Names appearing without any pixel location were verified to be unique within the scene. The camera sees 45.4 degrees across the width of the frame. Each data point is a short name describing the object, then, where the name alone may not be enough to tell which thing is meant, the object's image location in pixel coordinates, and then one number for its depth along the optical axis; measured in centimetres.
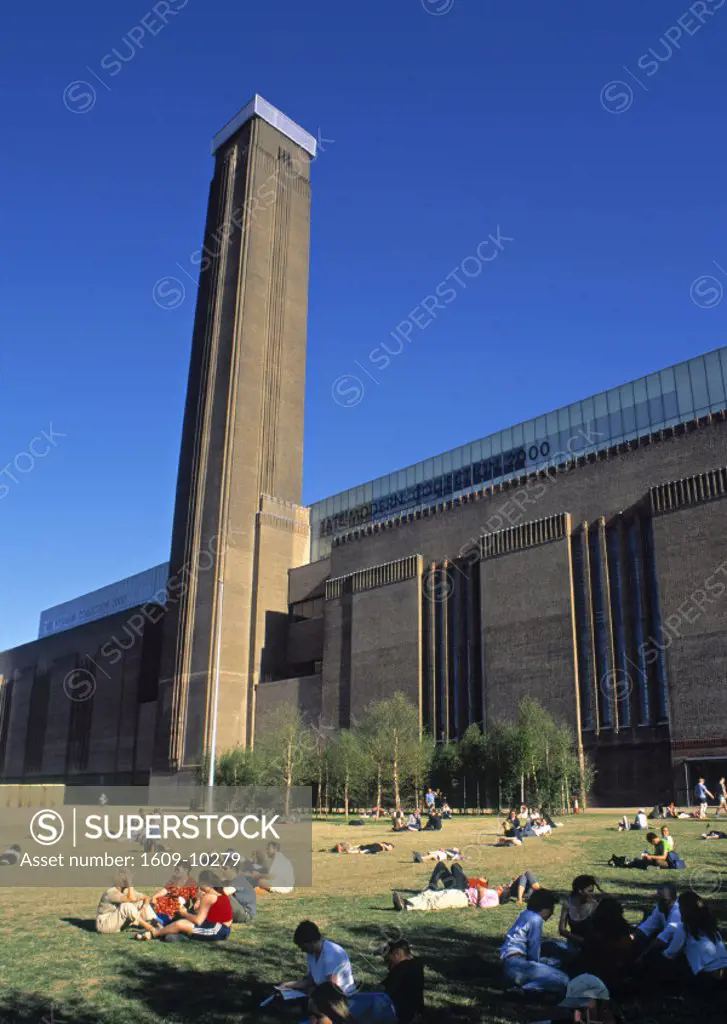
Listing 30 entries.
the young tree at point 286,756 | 5566
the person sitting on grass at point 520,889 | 1485
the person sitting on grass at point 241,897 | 1398
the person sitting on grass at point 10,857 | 2312
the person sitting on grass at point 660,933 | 942
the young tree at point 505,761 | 4850
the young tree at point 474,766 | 5162
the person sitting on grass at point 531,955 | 924
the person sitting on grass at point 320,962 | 891
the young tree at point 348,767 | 5194
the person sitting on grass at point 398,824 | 3472
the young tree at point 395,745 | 5250
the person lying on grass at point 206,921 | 1266
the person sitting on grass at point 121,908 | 1330
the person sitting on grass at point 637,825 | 3006
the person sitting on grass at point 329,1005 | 743
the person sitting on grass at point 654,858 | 1972
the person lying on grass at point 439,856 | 2259
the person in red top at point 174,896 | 1319
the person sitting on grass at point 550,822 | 3250
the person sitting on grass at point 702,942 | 892
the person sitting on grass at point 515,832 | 2594
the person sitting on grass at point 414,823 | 3453
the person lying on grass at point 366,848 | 2622
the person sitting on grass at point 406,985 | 822
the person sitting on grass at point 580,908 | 1083
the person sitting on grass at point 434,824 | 3412
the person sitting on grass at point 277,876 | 1741
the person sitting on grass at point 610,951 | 901
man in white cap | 761
